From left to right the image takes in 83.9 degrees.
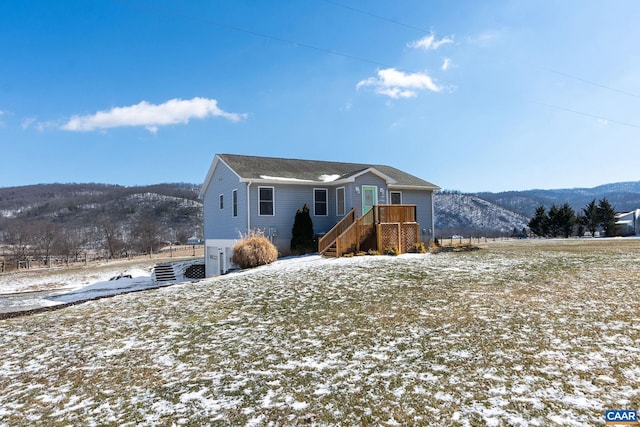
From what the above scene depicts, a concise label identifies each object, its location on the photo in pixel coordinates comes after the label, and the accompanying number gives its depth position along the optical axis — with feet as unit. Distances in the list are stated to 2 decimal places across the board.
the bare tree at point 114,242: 178.64
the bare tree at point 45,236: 187.80
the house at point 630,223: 160.76
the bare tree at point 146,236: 190.22
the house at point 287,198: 57.72
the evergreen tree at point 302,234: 58.44
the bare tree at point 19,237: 187.07
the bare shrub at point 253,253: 48.24
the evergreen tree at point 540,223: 143.24
